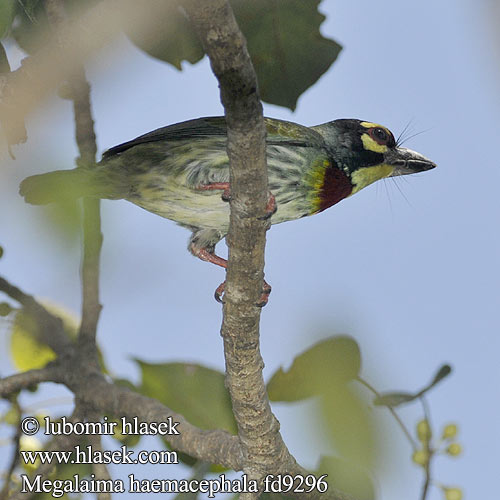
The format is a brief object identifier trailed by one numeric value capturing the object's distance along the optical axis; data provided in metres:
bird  5.61
